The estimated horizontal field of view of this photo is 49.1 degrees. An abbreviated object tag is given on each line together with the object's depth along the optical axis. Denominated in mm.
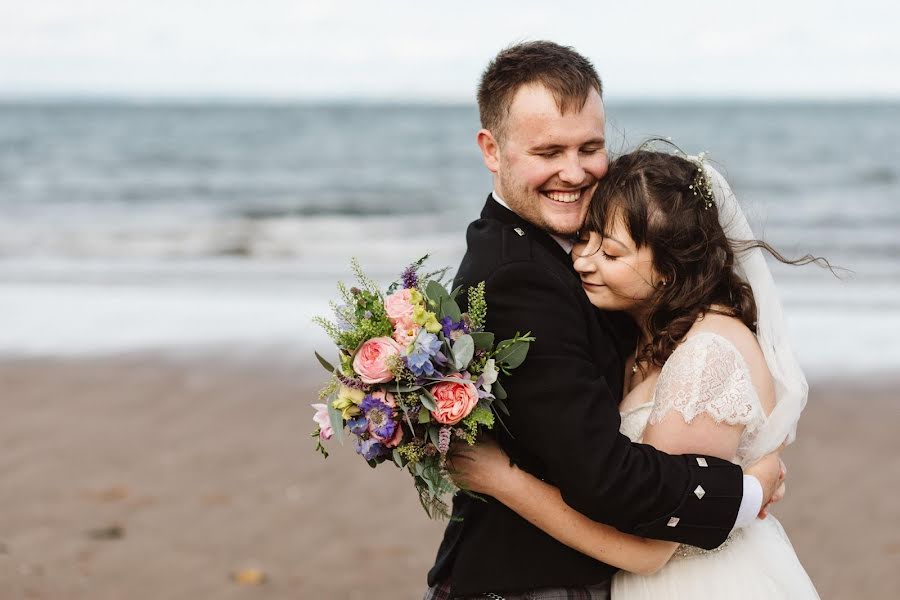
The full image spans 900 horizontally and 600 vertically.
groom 2578
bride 2783
